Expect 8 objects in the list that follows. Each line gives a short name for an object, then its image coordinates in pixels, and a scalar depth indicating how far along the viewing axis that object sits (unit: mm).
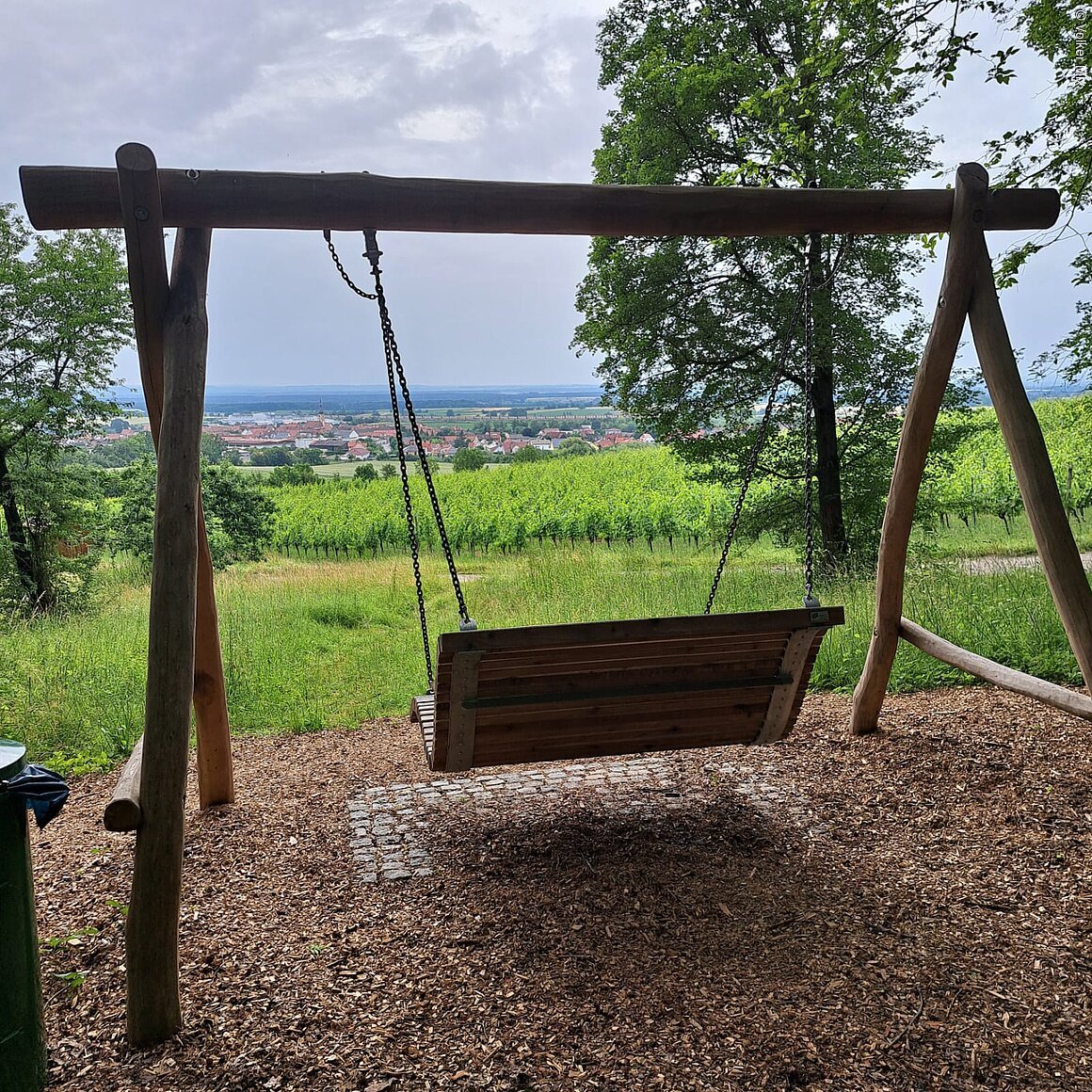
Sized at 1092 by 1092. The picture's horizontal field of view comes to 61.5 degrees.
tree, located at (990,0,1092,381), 4910
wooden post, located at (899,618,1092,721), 3682
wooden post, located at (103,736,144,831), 2406
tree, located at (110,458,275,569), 14617
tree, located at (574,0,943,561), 8633
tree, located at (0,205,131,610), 11305
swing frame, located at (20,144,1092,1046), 2504
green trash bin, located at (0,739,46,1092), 2131
